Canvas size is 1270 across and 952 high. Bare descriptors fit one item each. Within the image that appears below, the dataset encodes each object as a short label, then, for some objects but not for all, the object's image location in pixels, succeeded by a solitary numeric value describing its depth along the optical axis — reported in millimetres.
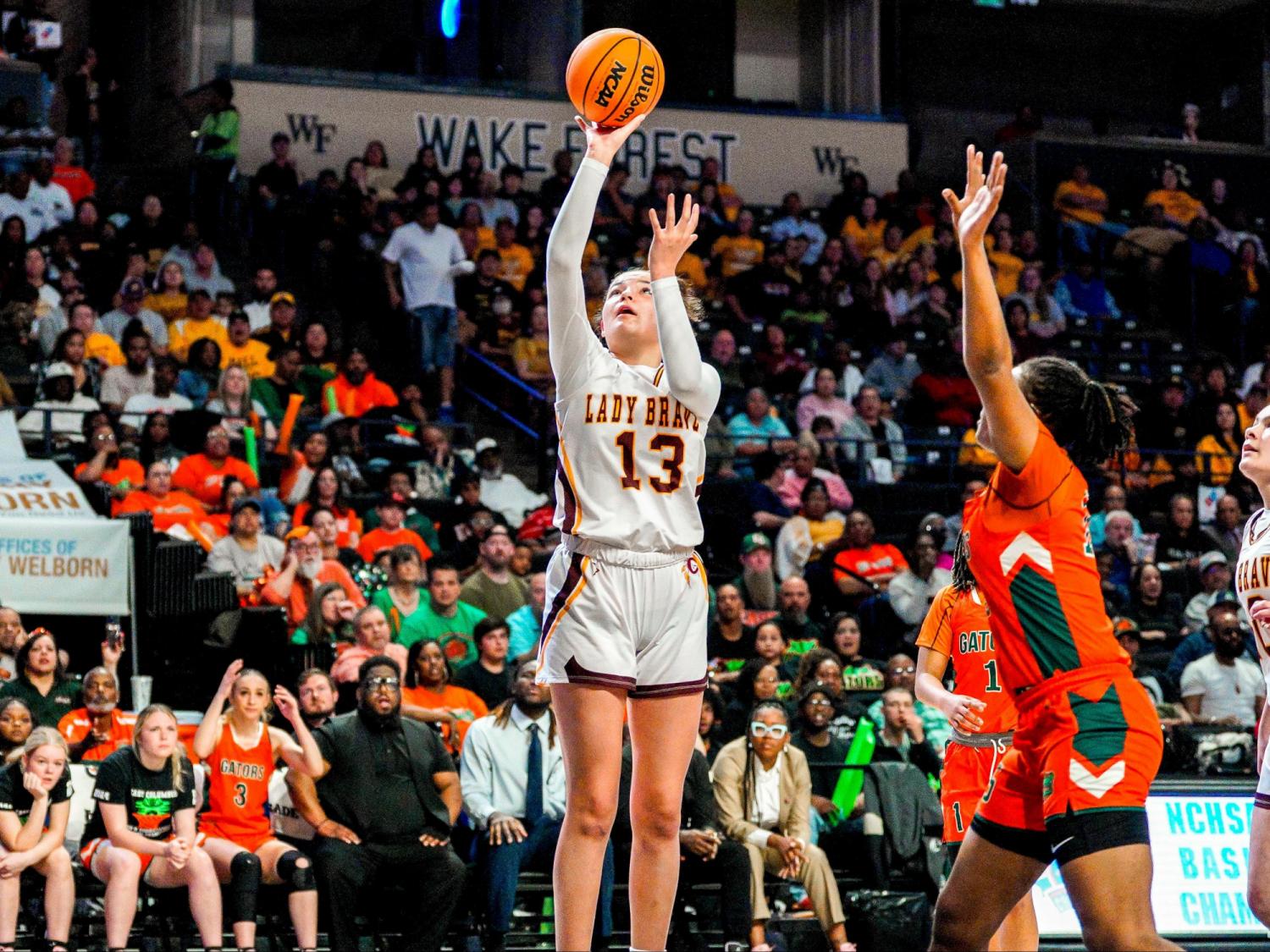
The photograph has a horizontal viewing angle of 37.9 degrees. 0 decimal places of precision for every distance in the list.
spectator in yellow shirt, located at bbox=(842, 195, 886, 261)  20562
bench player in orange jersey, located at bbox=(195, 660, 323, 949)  9586
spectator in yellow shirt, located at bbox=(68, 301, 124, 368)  14906
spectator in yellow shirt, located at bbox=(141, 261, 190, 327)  16156
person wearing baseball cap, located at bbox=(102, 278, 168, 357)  15703
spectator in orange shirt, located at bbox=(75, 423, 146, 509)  13037
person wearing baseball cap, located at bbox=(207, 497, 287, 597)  12477
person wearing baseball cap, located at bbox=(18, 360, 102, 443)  13883
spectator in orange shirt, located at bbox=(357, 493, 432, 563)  13352
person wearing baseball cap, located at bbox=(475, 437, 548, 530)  15062
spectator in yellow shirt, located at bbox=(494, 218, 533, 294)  18125
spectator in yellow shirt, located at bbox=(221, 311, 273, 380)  15562
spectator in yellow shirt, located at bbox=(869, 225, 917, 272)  20172
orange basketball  5387
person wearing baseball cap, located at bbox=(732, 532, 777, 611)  13812
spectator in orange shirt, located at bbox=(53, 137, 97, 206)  17562
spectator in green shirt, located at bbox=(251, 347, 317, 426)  15102
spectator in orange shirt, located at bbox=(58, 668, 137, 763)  10492
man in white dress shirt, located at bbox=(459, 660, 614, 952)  10086
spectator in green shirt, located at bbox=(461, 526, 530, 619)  12852
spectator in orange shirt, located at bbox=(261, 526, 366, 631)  12102
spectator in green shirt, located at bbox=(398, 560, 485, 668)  12125
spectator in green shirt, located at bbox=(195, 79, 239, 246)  18609
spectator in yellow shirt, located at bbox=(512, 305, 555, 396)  17172
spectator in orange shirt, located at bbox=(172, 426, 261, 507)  13438
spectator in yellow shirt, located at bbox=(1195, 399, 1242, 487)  17469
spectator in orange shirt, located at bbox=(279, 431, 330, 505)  13953
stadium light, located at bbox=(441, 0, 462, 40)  22266
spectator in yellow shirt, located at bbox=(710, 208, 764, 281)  19672
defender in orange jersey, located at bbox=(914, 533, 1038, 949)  6609
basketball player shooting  5152
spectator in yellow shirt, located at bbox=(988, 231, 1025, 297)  20328
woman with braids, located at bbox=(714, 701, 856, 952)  10609
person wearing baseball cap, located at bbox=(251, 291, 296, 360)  15930
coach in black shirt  9781
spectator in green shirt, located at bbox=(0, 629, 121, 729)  10609
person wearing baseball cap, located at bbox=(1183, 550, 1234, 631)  14430
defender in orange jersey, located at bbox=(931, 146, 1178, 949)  4500
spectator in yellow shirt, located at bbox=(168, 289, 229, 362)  15633
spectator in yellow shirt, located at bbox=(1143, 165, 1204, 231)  22391
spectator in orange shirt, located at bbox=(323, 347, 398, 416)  15555
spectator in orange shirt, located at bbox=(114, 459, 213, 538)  12797
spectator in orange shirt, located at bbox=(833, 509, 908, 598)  14227
